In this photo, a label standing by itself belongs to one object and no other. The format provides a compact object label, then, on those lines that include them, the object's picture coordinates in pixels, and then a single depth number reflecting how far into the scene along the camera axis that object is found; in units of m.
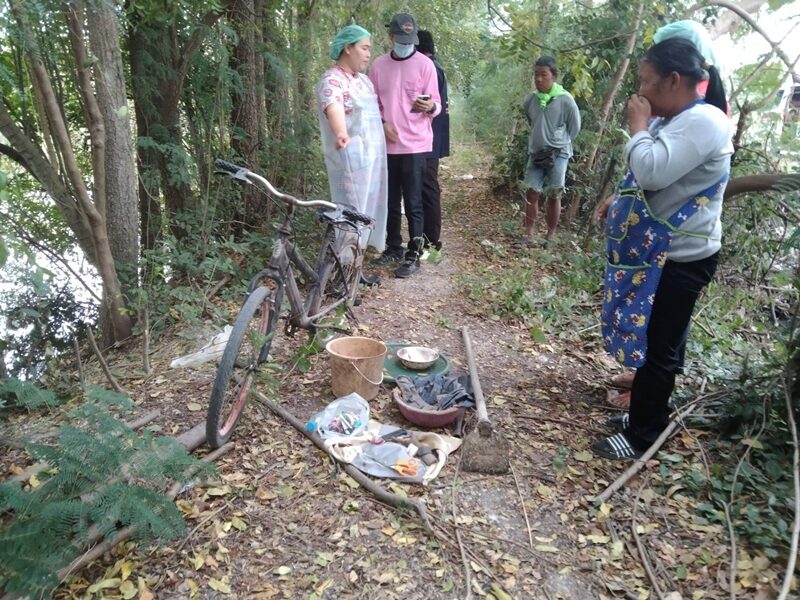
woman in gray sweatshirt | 2.12
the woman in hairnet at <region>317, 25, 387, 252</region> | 3.88
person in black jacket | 5.07
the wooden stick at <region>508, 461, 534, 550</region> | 2.23
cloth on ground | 2.50
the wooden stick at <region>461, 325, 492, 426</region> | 2.65
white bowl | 3.39
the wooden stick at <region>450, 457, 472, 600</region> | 1.95
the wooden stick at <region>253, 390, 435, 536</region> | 2.27
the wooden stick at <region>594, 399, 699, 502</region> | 2.43
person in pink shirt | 4.38
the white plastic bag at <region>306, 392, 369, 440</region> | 2.74
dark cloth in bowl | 2.93
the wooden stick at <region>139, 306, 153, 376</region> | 3.44
